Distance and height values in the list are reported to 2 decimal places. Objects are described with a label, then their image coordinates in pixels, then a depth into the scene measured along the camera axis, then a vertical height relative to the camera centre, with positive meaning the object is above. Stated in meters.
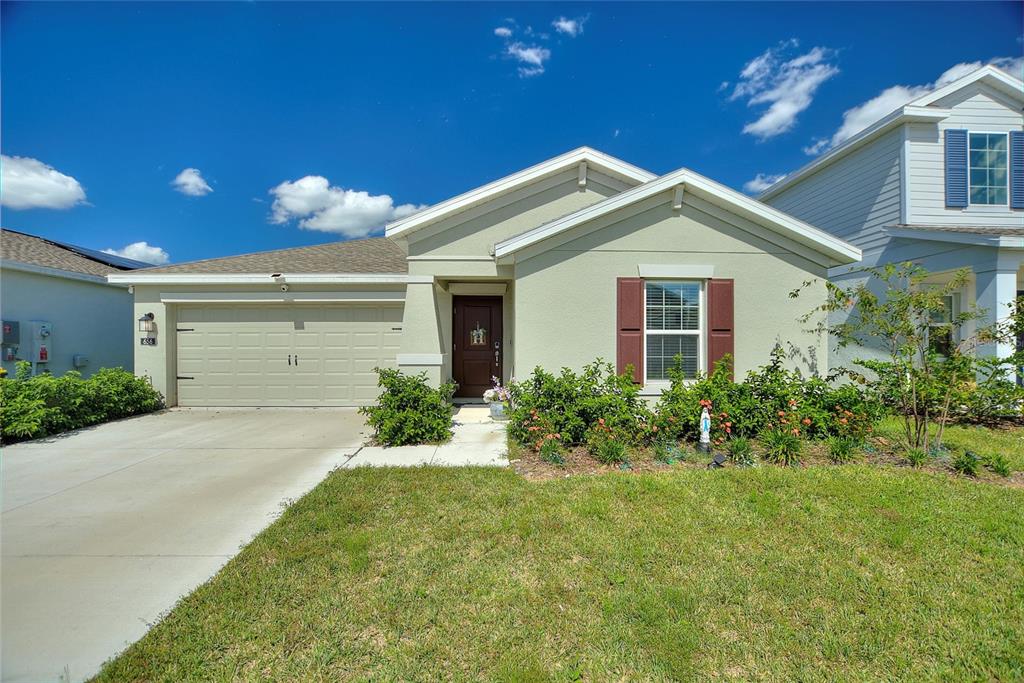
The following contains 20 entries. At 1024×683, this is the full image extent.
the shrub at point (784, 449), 5.12 -1.28
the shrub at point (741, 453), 5.11 -1.33
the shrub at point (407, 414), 6.19 -1.06
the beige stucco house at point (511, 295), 6.76 +0.85
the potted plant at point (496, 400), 7.05 -1.12
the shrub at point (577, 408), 5.66 -0.89
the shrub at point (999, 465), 4.74 -1.38
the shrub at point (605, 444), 5.12 -1.27
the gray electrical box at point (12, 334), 8.77 +0.16
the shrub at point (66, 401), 6.43 -1.01
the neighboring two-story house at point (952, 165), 8.95 +3.73
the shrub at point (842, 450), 5.20 -1.32
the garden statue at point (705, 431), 5.34 -1.11
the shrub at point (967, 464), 4.75 -1.37
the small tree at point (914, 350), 5.32 -0.11
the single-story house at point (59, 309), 9.02 +0.75
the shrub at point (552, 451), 5.19 -1.37
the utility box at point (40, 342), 9.20 -0.01
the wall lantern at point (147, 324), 9.13 +0.37
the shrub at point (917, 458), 4.98 -1.35
